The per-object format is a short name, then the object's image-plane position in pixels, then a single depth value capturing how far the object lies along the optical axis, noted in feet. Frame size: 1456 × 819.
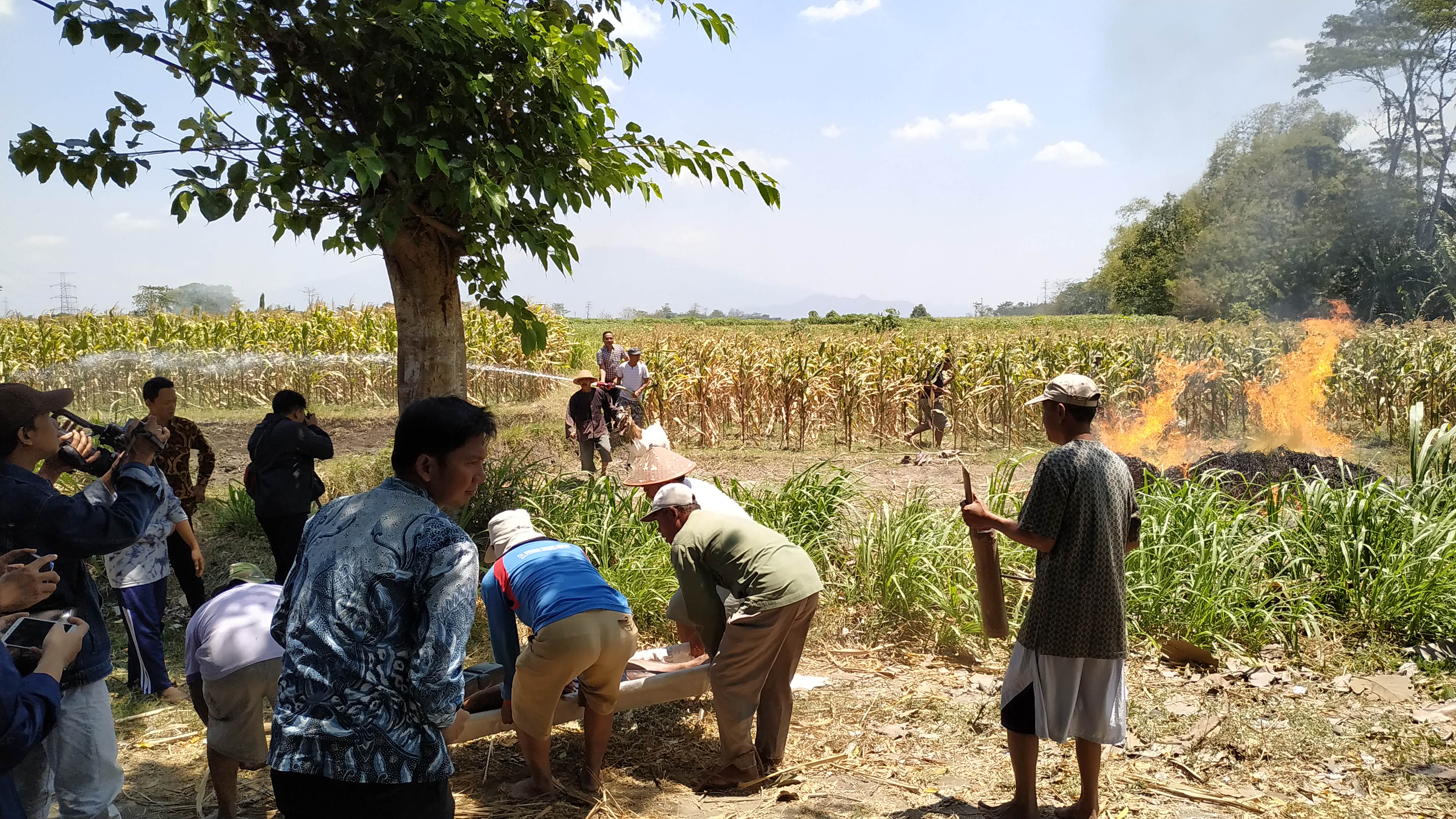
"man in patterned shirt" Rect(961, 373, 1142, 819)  11.11
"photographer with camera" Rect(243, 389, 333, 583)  19.40
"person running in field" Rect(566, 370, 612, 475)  35.91
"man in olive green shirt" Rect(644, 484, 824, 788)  12.90
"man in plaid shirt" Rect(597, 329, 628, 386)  44.70
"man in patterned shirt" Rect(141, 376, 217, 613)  18.47
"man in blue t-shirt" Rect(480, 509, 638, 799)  11.49
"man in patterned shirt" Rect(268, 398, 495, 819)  6.51
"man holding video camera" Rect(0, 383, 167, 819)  9.46
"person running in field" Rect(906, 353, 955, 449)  46.39
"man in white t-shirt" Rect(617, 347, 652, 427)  43.60
